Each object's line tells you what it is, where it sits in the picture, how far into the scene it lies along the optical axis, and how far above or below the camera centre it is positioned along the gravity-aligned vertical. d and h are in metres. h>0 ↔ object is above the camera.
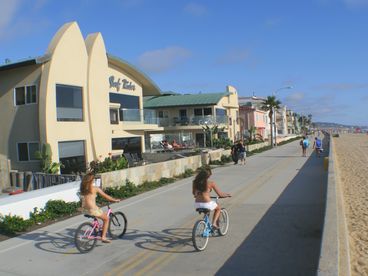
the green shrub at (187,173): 23.51 -1.79
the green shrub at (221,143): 46.57 -0.52
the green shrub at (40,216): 12.32 -1.93
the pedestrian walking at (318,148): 35.22 -1.04
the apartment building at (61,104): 23.09 +2.12
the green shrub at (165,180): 20.69 -1.86
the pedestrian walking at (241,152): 29.58 -0.95
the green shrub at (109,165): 19.41 -1.03
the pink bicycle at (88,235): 8.80 -1.77
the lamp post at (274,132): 61.04 +0.34
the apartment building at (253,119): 83.00 +3.29
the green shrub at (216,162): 30.34 -1.59
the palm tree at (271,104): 66.00 +4.58
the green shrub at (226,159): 31.71 -1.47
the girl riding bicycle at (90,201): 9.01 -1.14
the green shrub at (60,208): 13.20 -1.85
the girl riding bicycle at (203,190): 8.87 -1.00
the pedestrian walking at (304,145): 36.78 -0.81
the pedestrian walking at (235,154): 29.80 -1.07
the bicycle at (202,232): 8.44 -1.74
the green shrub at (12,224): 11.17 -1.95
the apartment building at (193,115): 52.00 +2.87
